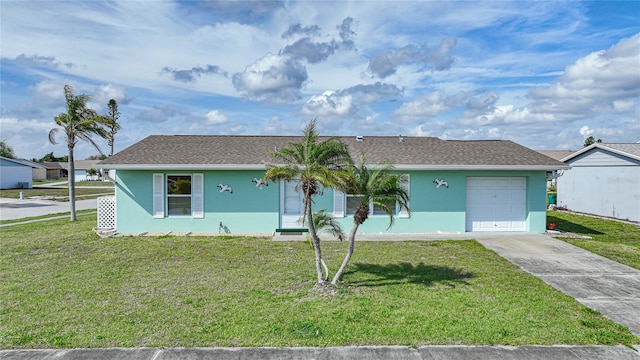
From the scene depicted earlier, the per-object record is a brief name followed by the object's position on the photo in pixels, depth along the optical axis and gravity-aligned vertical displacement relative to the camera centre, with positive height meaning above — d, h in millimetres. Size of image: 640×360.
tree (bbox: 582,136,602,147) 48694 +4918
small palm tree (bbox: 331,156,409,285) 6812 -233
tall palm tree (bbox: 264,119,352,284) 6641 +195
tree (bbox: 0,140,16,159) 71875 +5429
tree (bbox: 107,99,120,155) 47000 +9048
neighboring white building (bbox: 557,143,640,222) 16422 -224
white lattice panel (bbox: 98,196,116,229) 13703 -1375
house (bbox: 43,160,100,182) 66000 +1279
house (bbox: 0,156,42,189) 41344 +465
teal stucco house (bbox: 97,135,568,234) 13062 -712
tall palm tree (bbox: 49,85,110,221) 16453 +2540
